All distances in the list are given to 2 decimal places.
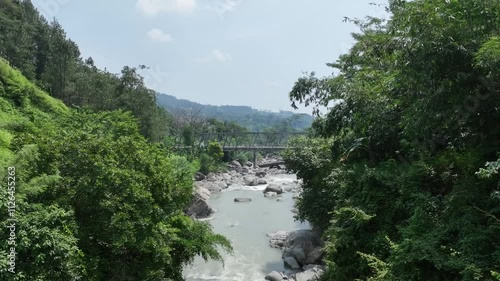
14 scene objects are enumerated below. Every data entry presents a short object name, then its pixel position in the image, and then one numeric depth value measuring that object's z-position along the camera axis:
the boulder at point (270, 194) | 35.14
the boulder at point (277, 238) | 18.90
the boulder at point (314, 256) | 14.85
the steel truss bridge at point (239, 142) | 48.47
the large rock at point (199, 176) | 39.96
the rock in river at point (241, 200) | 32.38
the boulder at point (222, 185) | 39.95
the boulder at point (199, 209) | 25.41
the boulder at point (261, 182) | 44.24
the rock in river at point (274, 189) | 36.50
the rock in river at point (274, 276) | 13.94
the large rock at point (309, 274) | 12.37
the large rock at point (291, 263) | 15.34
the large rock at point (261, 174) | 50.88
